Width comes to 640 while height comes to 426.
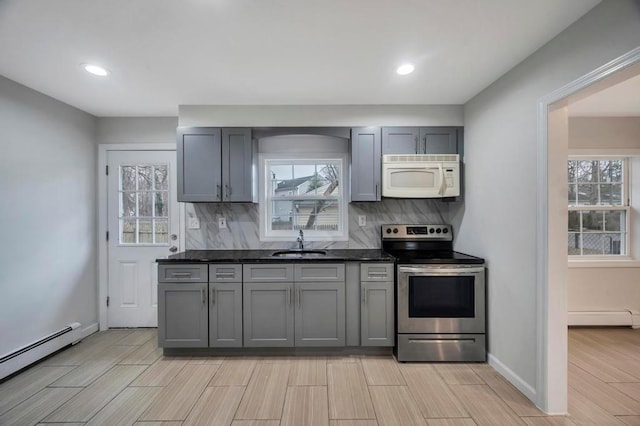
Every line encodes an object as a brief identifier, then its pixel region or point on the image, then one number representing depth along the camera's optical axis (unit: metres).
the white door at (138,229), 3.32
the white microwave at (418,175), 2.89
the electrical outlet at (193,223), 3.24
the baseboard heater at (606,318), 3.27
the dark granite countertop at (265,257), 2.65
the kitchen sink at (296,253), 3.02
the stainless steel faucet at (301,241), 3.13
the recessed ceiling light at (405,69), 2.20
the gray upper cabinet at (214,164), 2.93
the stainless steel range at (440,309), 2.55
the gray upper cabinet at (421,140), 2.97
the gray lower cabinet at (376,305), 2.65
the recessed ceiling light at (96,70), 2.19
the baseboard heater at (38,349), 2.32
